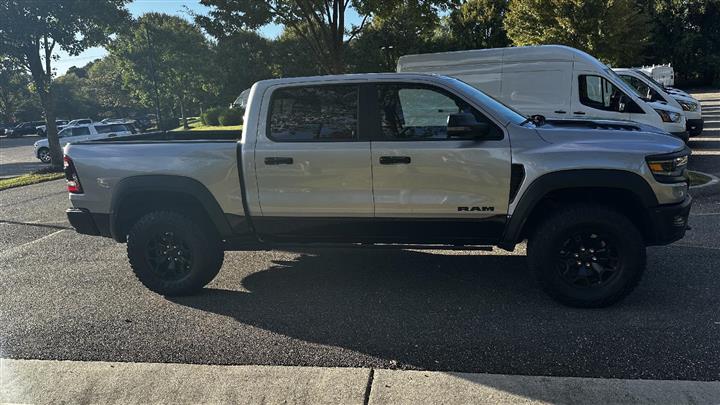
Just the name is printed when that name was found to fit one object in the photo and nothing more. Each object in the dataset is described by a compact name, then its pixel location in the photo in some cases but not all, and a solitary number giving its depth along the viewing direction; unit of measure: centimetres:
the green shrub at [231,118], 3425
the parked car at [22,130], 5056
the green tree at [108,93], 6612
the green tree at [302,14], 1580
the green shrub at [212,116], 3834
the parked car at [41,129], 4761
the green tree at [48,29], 1388
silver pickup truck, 393
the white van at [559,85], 963
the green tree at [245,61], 3653
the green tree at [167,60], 3981
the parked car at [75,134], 2253
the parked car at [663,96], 1118
